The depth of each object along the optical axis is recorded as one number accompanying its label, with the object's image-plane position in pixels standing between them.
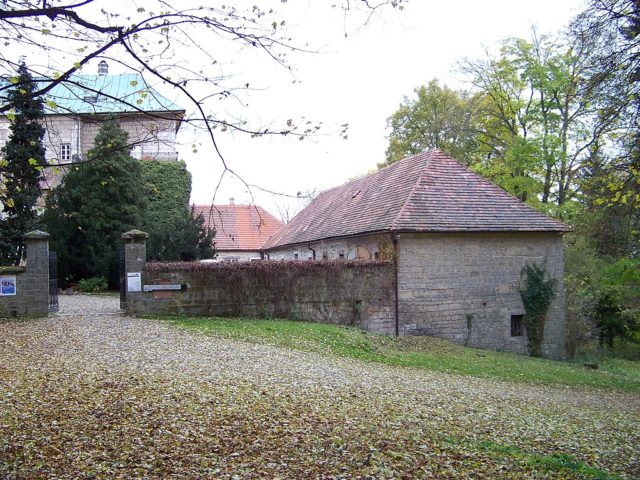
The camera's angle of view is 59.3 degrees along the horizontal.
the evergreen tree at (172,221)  23.88
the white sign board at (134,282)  15.67
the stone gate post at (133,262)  15.66
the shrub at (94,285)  24.17
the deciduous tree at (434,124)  33.69
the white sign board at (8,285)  14.48
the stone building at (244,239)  38.59
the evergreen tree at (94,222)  24.02
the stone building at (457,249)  18.20
